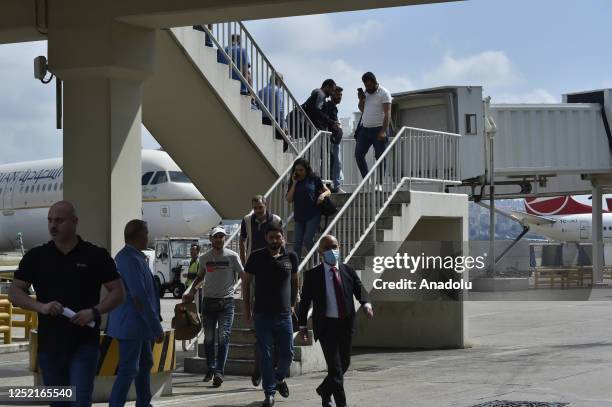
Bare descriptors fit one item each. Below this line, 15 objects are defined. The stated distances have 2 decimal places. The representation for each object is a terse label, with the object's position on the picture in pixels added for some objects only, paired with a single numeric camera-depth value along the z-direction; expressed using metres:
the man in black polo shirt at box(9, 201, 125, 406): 7.00
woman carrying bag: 14.23
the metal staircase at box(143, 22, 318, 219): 15.16
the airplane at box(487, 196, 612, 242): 79.88
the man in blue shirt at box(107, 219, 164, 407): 8.78
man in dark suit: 10.09
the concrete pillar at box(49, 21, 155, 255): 11.80
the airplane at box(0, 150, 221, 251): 39.34
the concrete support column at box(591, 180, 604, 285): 40.44
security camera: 12.45
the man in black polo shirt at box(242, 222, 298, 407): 11.08
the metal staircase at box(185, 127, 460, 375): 13.67
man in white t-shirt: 16.38
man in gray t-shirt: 12.88
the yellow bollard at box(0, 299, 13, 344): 18.59
